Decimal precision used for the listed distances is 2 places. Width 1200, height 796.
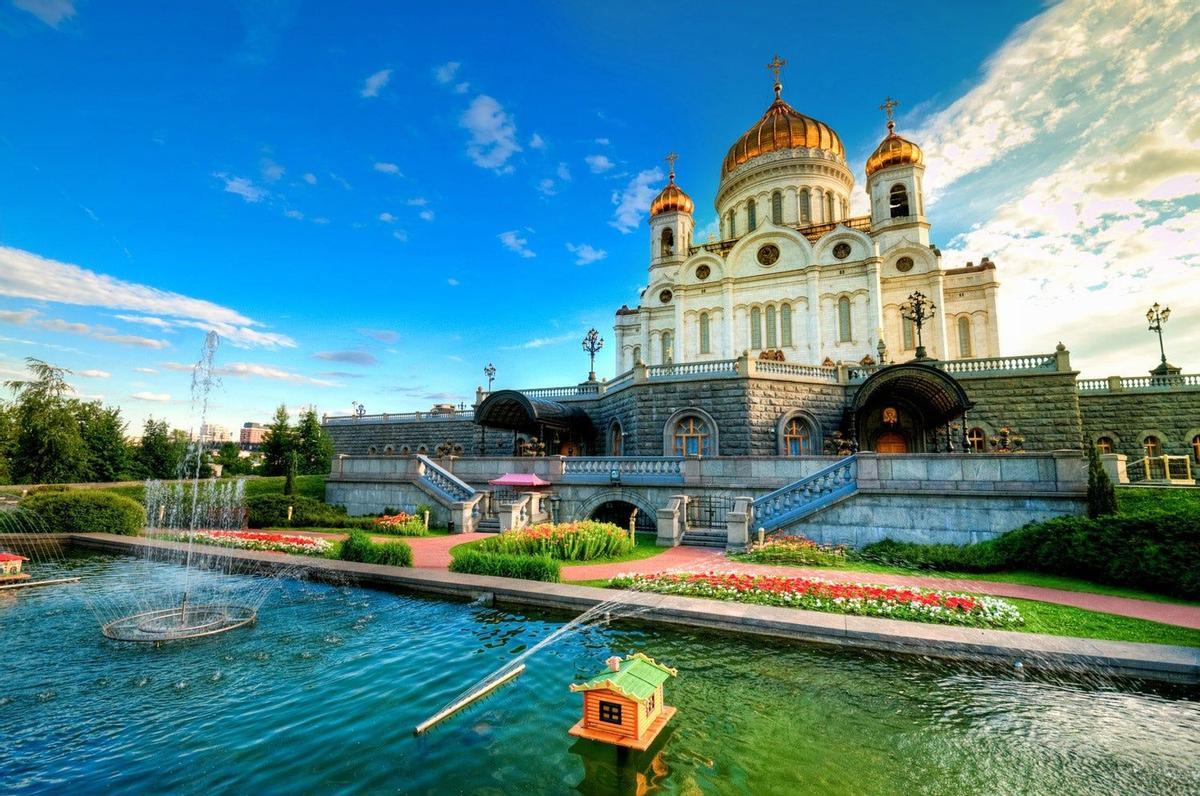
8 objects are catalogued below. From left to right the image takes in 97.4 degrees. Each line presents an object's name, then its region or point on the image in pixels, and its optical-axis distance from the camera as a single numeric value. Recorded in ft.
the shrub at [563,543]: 49.90
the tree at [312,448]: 136.67
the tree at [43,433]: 100.63
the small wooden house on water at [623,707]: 18.17
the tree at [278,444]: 134.00
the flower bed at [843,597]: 30.63
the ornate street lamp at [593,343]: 117.29
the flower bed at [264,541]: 52.42
